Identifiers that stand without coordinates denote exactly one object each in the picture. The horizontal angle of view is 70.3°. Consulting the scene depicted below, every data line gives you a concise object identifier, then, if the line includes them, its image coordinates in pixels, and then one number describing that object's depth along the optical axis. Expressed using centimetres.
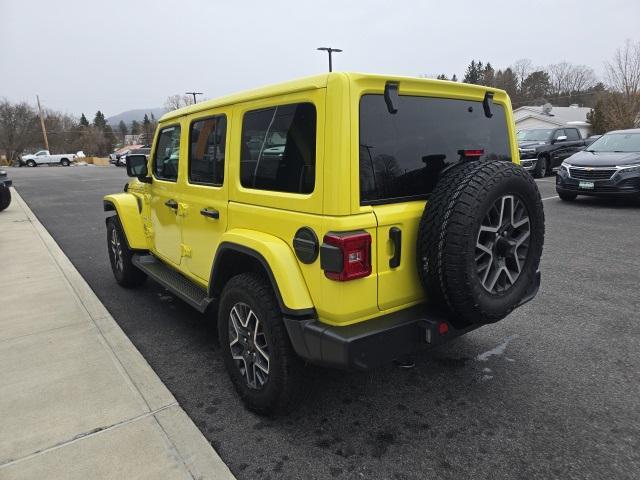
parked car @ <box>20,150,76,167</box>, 4722
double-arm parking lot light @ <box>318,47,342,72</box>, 2681
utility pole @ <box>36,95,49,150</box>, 6128
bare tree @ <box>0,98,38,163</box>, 6244
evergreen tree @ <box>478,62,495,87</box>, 7793
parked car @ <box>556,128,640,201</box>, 898
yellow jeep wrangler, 221
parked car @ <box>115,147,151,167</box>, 4045
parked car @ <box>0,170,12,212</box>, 1112
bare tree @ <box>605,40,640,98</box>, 2903
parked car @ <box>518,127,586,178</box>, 1493
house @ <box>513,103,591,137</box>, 4384
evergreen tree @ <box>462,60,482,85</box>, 8862
